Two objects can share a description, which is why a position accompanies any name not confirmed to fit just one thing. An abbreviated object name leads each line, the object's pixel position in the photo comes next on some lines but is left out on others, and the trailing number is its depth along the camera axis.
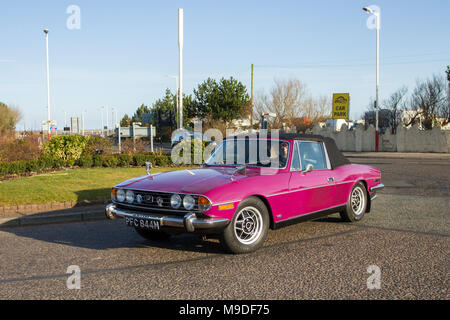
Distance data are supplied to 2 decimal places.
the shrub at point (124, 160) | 17.22
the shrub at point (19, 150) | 16.00
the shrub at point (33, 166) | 14.60
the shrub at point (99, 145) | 18.28
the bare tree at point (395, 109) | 47.66
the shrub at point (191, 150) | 18.17
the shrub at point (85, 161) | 16.50
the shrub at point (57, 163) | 15.84
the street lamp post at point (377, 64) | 35.06
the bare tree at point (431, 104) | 43.03
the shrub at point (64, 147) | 17.11
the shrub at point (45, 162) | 15.08
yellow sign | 35.94
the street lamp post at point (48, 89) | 38.50
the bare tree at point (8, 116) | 45.59
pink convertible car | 5.31
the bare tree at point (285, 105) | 47.03
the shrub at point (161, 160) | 17.58
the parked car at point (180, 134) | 17.56
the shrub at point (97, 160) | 16.83
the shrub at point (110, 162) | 16.95
